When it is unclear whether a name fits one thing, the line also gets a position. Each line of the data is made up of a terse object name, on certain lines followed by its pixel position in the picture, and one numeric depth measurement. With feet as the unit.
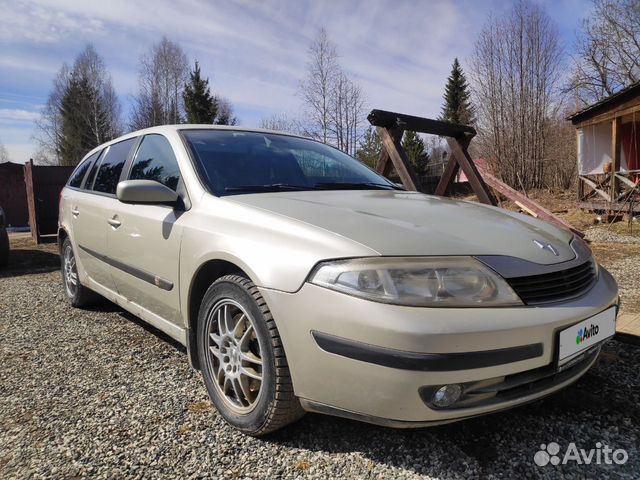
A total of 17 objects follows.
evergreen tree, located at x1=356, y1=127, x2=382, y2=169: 76.24
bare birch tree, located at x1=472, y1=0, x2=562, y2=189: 61.21
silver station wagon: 4.99
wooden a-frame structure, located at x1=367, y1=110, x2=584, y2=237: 16.17
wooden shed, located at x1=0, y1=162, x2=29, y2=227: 53.83
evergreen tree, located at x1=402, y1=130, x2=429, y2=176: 99.27
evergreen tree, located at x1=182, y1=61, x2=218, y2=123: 103.91
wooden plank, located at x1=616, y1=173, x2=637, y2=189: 34.09
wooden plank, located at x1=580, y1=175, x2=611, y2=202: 37.15
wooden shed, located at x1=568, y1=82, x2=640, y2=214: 35.58
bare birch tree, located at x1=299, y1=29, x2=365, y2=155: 86.38
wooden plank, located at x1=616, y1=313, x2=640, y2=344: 9.59
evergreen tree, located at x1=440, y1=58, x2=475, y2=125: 119.03
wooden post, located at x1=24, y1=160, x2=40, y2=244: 32.91
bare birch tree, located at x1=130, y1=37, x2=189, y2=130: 108.47
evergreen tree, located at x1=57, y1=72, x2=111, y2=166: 106.42
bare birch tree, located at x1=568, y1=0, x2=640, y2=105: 75.05
